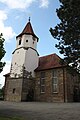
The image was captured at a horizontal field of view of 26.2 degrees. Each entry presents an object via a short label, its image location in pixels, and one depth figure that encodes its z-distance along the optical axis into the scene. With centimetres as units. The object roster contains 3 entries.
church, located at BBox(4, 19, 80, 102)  2694
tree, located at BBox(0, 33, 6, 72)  1174
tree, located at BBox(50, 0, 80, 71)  1400
